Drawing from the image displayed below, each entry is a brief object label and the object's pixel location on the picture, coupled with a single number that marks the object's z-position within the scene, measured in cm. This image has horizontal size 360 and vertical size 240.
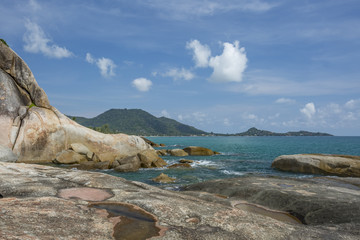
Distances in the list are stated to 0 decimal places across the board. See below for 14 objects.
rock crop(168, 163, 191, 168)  2917
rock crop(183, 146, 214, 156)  5022
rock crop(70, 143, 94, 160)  2795
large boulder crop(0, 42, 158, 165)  2501
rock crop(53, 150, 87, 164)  2630
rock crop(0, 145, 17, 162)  2090
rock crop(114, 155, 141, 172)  2535
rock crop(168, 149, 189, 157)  4777
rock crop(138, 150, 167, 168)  2867
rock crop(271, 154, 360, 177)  2386
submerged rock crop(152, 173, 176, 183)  1954
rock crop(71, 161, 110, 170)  2588
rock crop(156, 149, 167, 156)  4955
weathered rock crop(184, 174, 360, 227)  763
